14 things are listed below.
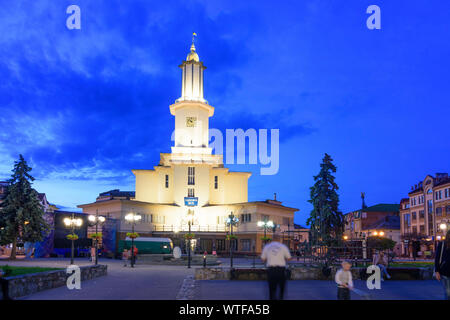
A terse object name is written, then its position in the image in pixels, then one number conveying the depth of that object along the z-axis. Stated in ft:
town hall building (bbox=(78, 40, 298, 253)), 216.74
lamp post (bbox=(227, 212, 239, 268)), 193.34
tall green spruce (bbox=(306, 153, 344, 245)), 121.39
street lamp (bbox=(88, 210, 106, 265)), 116.78
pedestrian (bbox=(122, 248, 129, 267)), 130.41
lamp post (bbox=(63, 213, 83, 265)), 105.55
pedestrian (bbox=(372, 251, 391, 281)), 71.77
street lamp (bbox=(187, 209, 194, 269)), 225.39
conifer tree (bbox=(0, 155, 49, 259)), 148.66
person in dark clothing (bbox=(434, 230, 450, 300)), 35.19
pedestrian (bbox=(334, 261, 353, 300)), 38.19
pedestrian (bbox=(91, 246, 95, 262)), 145.99
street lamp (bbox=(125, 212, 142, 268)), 120.59
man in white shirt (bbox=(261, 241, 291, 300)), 37.65
